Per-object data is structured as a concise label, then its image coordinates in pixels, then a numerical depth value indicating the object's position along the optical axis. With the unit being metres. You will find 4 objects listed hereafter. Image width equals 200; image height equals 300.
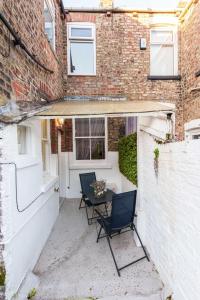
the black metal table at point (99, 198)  3.08
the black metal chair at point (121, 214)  2.17
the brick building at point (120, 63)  4.21
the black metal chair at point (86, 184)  3.67
